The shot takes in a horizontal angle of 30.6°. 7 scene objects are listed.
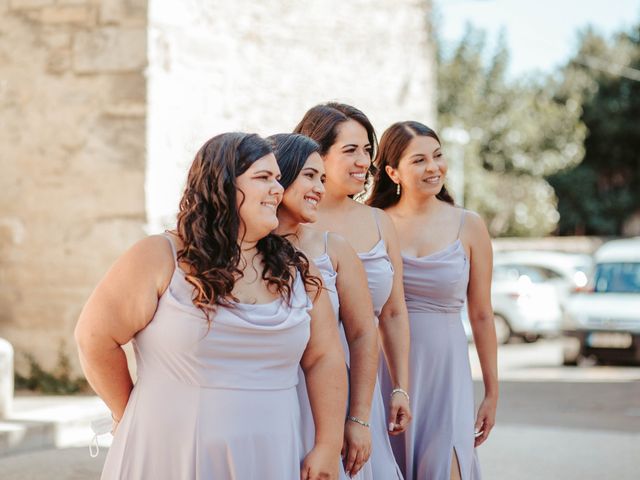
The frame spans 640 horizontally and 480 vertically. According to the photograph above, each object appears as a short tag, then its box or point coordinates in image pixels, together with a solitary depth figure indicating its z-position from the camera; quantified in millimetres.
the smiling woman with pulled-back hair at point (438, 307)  4516
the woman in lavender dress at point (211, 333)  2914
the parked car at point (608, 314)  15117
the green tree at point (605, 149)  48219
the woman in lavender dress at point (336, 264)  3516
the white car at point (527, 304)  19672
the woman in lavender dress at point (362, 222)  4102
